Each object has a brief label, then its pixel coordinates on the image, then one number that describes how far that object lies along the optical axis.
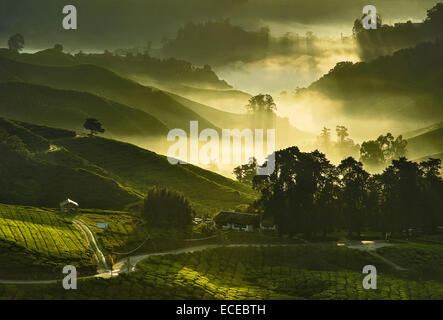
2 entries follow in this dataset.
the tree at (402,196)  137.62
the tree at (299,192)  127.88
